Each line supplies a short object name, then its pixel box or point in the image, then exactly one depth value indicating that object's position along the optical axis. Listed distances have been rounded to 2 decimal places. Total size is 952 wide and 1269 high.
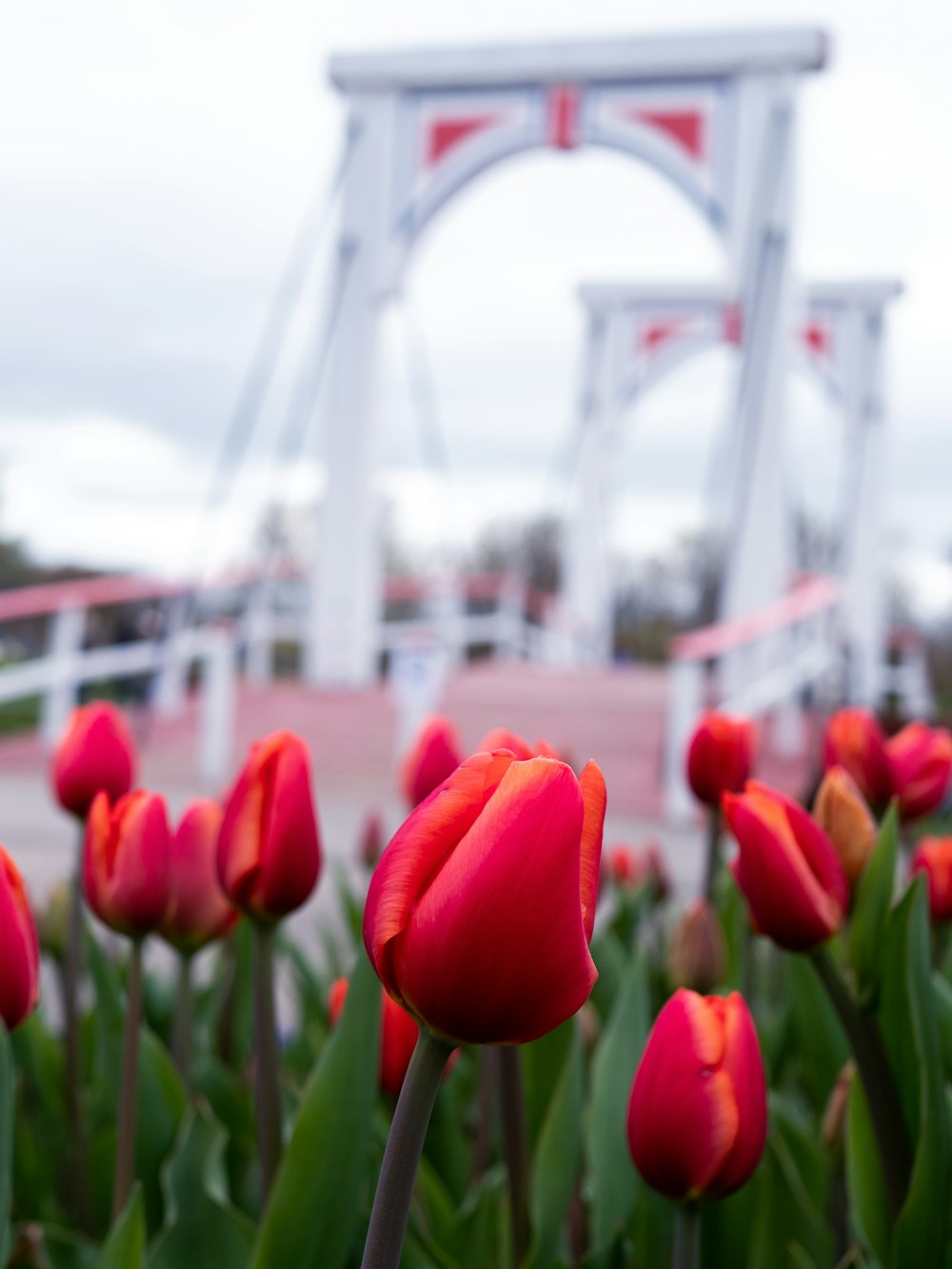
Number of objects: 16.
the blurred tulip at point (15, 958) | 0.55
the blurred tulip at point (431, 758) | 0.82
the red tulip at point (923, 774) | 1.00
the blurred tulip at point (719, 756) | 0.87
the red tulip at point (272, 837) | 0.61
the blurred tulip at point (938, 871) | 0.93
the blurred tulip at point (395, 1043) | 0.64
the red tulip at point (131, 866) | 0.69
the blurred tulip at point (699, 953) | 0.96
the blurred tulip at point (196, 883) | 0.75
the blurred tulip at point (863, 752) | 0.92
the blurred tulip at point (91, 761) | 0.85
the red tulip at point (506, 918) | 0.34
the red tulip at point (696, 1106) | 0.51
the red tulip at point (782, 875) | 0.61
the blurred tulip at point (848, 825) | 0.72
